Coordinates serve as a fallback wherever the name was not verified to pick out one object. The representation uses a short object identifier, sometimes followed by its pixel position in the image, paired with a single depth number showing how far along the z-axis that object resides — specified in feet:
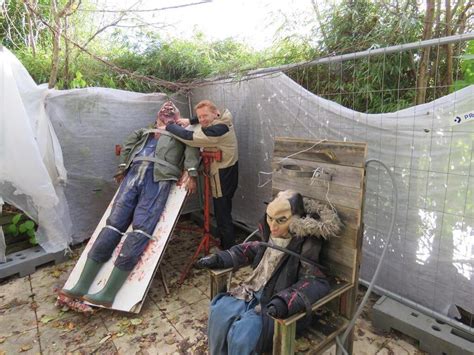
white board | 7.80
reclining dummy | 8.00
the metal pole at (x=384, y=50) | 5.38
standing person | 9.41
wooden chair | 5.09
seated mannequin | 4.60
